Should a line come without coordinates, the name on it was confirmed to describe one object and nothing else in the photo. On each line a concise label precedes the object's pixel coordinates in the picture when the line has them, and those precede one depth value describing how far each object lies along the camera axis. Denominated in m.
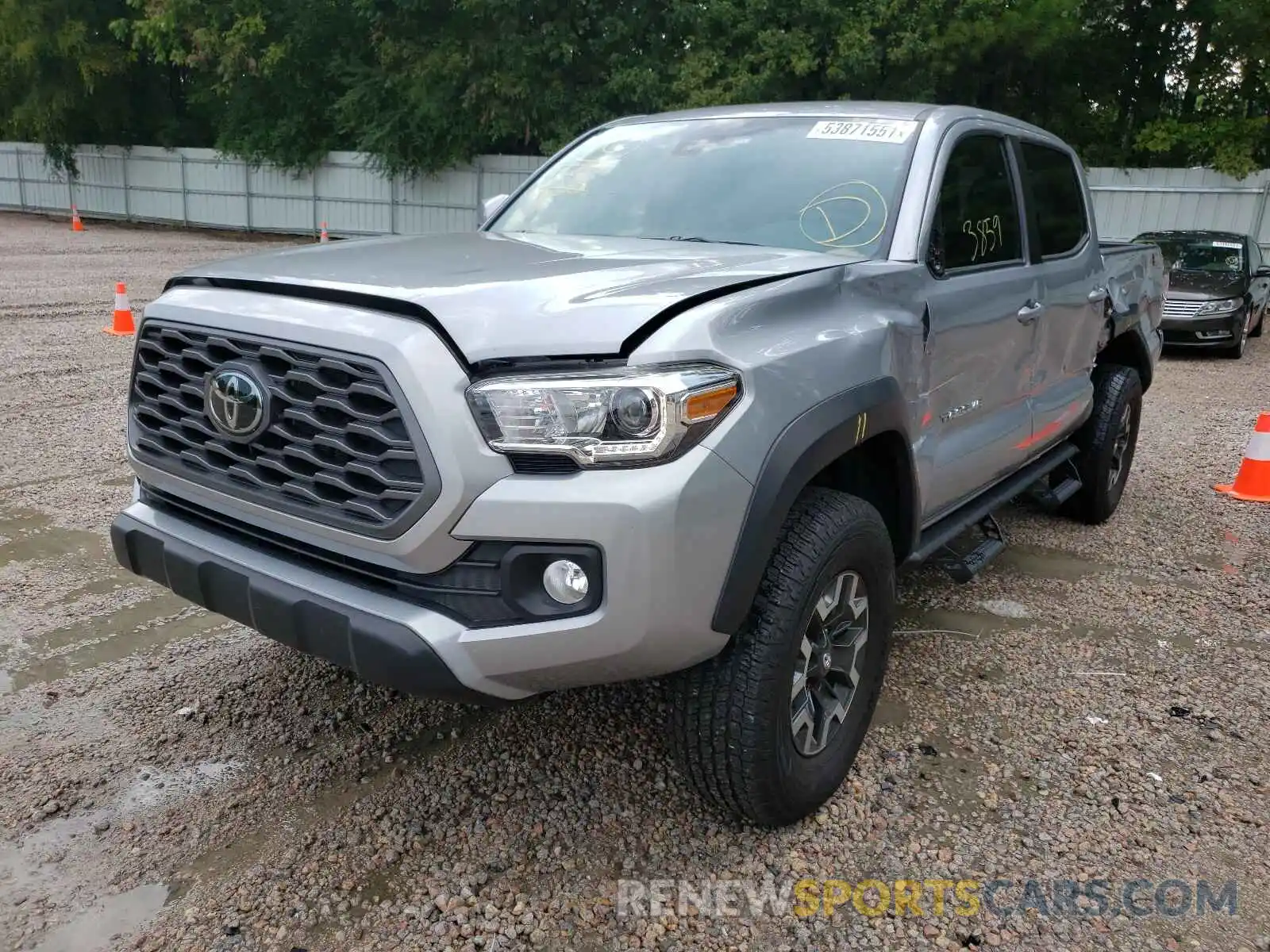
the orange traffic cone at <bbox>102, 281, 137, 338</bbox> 10.05
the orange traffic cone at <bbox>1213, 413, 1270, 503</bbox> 6.02
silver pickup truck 2.10
